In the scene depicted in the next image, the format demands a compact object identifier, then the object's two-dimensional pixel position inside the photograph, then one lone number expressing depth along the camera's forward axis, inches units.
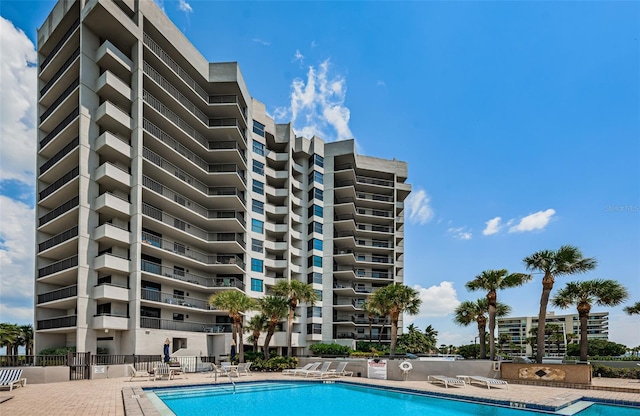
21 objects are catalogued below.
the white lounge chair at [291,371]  1019.1
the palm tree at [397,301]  1288.3
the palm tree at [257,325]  1348.4
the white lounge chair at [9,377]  656.4
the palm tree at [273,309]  1254.9
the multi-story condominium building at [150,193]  1183.6
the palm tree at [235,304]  1228.5
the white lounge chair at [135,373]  863.4
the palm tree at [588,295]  1047.0
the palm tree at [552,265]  940.6
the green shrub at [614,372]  948.6
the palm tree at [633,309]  1286.9
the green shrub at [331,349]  1598.9
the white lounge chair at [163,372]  866.8
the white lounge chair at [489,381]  768.3
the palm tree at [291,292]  1334.9
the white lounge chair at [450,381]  804.6
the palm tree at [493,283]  1059.9
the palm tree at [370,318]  2028.4
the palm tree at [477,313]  1305.4
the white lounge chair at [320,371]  970.6
